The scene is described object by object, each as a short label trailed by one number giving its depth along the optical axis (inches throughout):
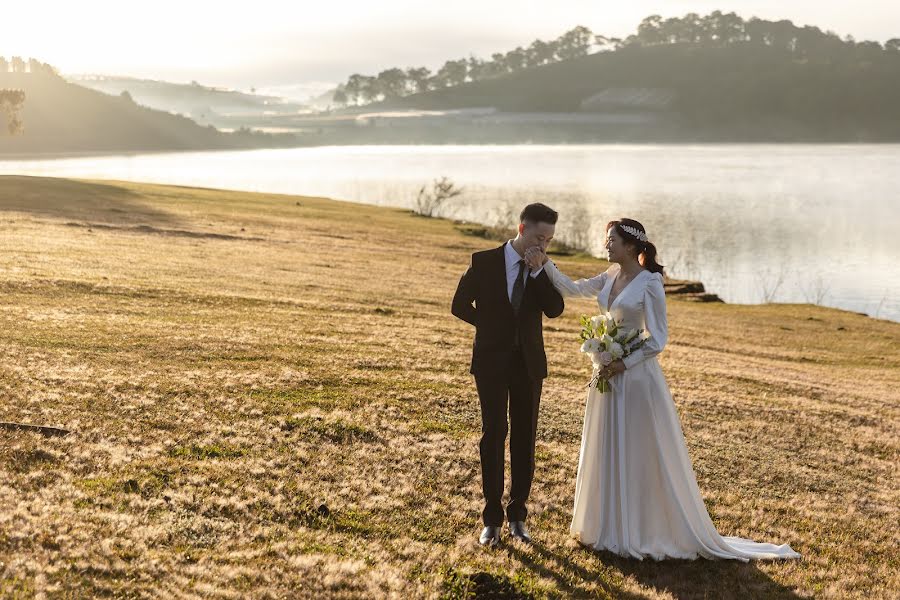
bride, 351.6
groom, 339.6
